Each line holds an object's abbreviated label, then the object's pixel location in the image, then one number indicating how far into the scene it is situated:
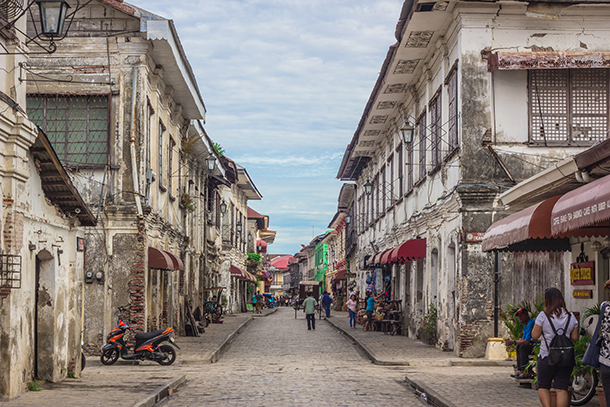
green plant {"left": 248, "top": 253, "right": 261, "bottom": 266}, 62.81
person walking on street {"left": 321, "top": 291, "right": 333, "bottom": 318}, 42.18
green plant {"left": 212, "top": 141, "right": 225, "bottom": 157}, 36.65
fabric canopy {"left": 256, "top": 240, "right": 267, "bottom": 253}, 81.12
